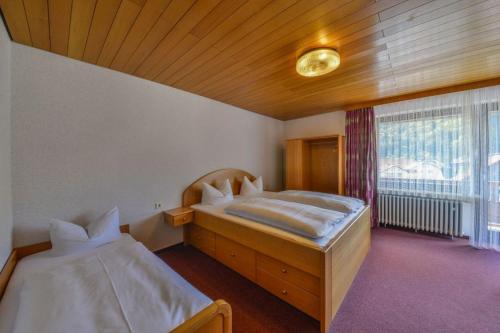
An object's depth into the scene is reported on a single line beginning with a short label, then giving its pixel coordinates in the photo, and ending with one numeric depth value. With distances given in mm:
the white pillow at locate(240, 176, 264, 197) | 3682
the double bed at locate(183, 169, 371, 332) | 1478
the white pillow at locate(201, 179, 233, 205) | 2975
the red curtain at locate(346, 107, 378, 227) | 3578
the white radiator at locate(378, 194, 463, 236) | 3016
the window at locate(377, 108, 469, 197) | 2945
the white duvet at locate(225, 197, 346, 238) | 1694
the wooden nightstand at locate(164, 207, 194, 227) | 2538
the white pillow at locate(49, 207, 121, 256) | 1736
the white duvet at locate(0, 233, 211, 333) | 918
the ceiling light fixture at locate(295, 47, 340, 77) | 1765
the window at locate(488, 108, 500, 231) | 2613
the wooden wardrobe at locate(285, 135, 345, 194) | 4203
